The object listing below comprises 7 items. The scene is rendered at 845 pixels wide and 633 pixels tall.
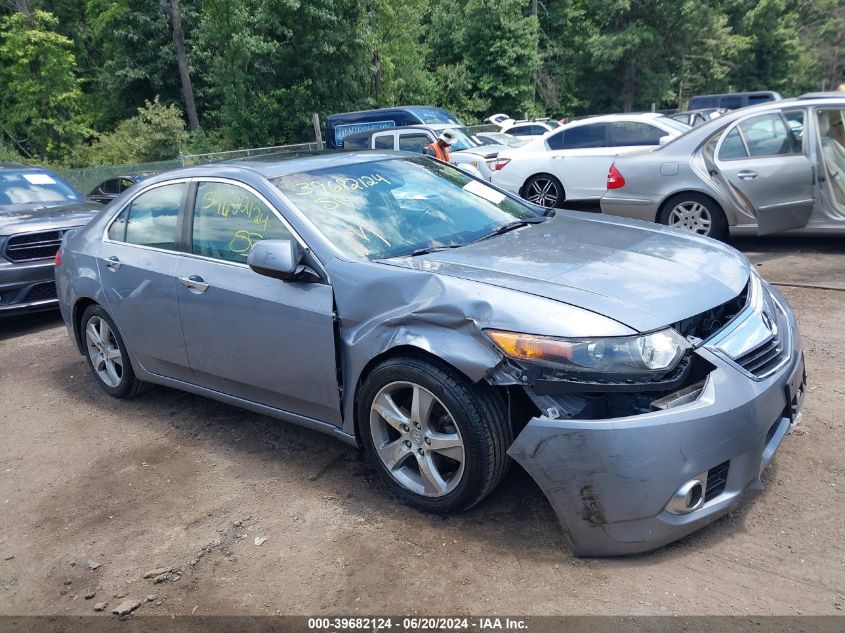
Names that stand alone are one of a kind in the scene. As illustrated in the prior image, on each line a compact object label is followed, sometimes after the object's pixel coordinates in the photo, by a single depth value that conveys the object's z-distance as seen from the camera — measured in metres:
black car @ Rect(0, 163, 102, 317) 7.54
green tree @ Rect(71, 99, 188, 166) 26.56
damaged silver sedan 2.88
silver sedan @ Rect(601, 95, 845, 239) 7.41
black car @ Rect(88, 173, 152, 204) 13.50
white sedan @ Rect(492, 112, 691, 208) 11.27
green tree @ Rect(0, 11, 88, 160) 30.75
